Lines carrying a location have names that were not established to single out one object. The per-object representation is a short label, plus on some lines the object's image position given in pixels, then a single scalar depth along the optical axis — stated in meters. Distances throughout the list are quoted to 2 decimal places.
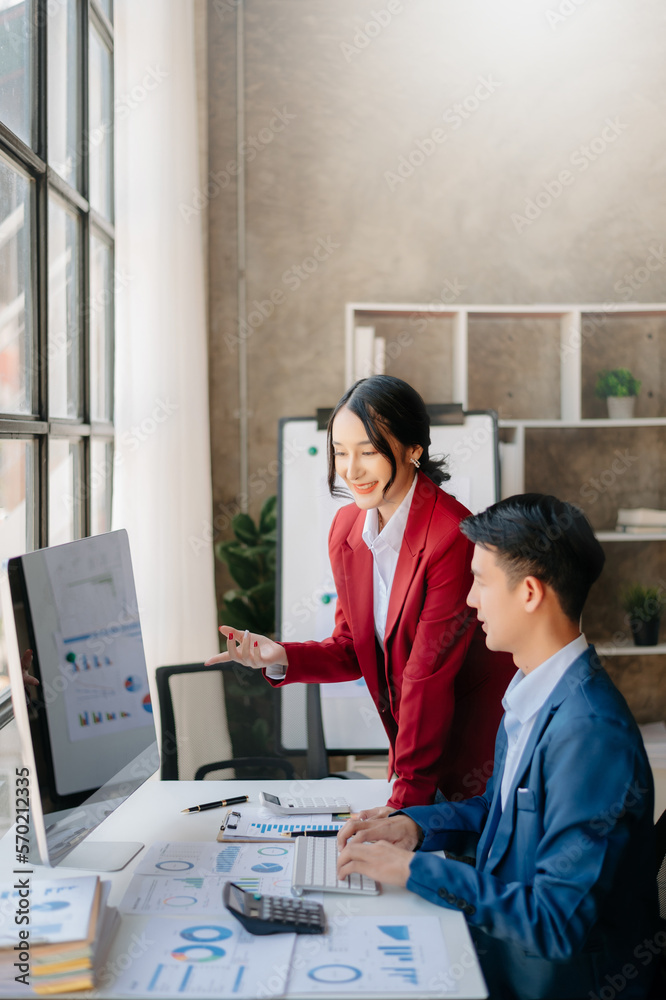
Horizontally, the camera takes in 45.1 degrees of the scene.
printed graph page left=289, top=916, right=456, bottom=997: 0.98
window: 1.92
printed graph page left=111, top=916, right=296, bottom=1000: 0.97
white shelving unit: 3.32
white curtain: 2.53
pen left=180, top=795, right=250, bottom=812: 1.53
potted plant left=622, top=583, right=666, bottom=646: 3.44
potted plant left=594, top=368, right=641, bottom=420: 3.46
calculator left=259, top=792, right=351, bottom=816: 1.50
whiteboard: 2.87
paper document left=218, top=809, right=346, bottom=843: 1.41
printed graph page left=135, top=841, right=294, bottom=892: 1.25
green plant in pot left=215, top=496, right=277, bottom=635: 3.19
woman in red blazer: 1.62
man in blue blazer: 1.06
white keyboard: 1.20
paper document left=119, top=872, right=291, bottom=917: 1.16
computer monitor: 1.14
